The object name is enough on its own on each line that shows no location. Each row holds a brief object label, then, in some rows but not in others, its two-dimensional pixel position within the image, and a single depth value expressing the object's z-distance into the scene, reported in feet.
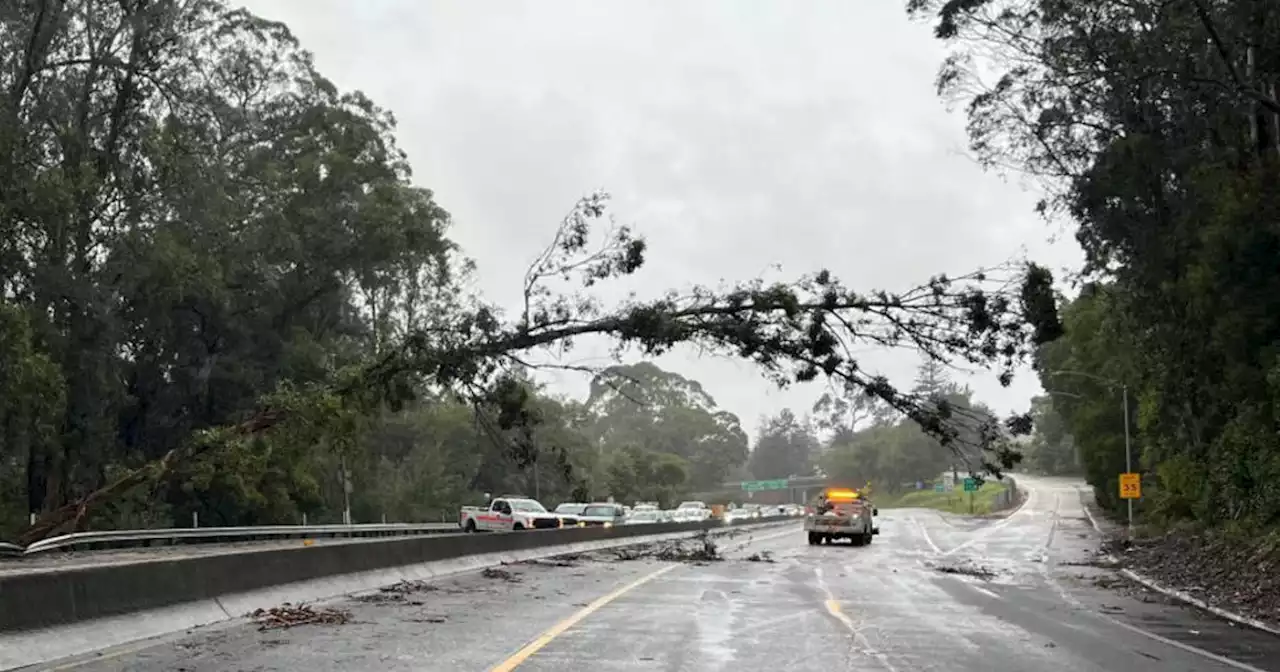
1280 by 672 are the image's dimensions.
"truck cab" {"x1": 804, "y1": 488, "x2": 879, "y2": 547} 133.69
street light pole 173.27
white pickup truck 157.48
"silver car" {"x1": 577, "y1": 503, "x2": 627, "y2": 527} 178.29
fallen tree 73.87
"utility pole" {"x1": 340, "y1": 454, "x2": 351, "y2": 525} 186.33
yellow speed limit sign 155.33
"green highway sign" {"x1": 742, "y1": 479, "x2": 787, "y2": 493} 476.54
